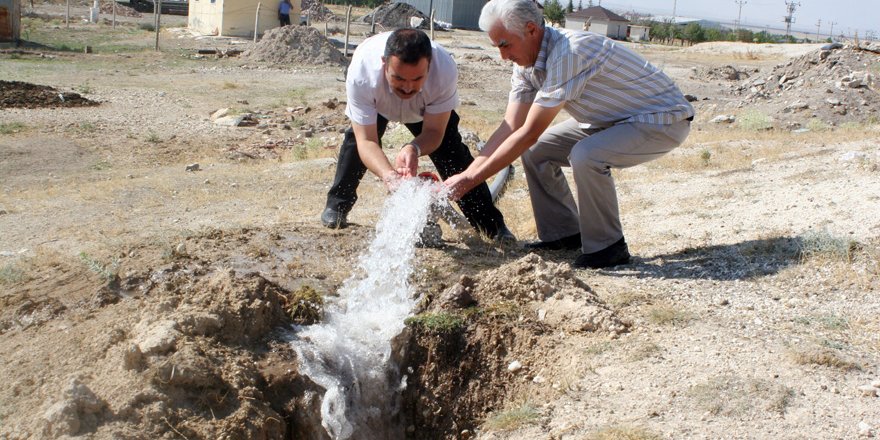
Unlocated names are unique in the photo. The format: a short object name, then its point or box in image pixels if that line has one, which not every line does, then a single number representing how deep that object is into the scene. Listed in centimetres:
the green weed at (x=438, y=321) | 439
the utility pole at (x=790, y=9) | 10631
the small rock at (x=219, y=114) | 1488
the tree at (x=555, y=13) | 6369
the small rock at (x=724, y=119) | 1488
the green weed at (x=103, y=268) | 451
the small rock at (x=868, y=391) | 361
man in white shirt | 478
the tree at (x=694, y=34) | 6250
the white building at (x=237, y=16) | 3117
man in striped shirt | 474
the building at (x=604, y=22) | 6059
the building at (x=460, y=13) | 4975
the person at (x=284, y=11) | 3086
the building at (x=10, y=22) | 2528
